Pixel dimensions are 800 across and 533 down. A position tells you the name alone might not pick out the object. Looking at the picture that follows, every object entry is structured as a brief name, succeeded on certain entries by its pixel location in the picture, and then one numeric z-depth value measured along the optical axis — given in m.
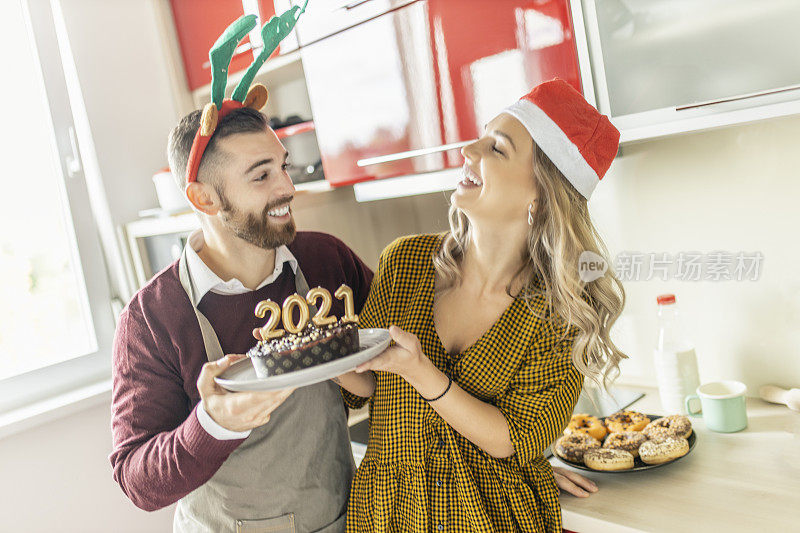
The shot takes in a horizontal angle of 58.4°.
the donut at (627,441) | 1.42
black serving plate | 1.35
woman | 1.23
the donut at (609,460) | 1.36
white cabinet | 1.16
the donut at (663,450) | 1.36
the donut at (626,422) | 1.54
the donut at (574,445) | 1.43
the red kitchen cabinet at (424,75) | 1.44
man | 1.21
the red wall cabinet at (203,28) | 2.15
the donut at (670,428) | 1.44
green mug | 1.51
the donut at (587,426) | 1.54
